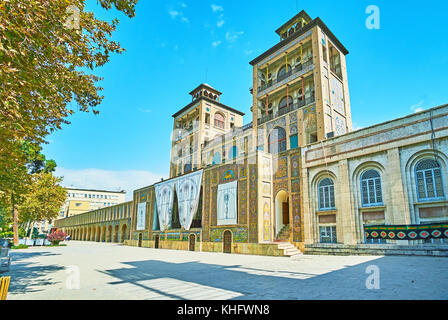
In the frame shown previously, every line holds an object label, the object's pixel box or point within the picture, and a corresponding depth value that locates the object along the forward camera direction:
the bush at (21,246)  25.15
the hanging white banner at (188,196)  24.09
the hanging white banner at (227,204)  20.61
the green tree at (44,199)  30.28
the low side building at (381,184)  12.74
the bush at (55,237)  29.92
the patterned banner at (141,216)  32.53
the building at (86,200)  72.75
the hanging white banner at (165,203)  27.69
